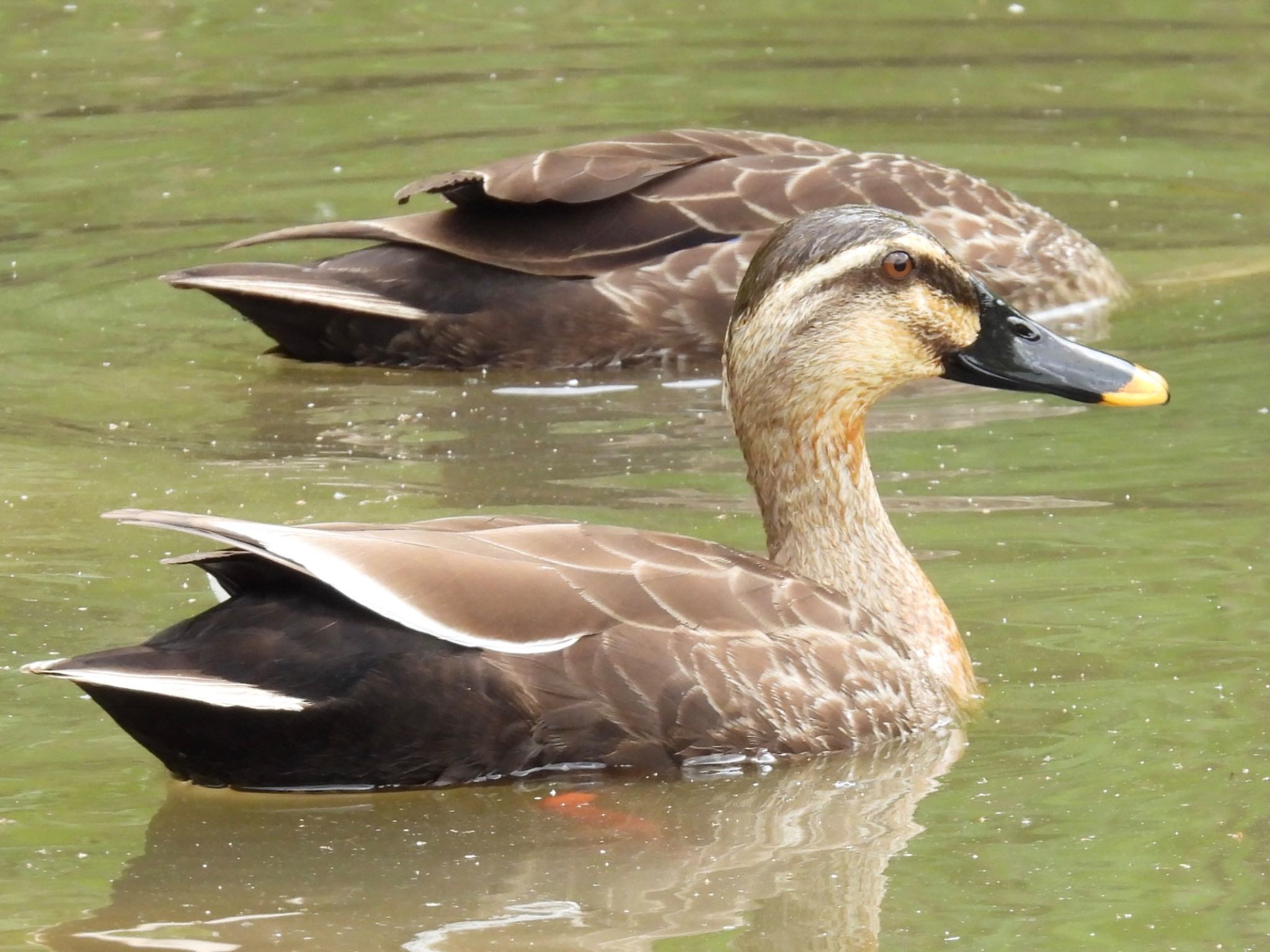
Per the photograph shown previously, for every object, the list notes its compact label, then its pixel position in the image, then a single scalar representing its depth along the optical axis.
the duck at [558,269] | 19.30
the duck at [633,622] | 11.27
